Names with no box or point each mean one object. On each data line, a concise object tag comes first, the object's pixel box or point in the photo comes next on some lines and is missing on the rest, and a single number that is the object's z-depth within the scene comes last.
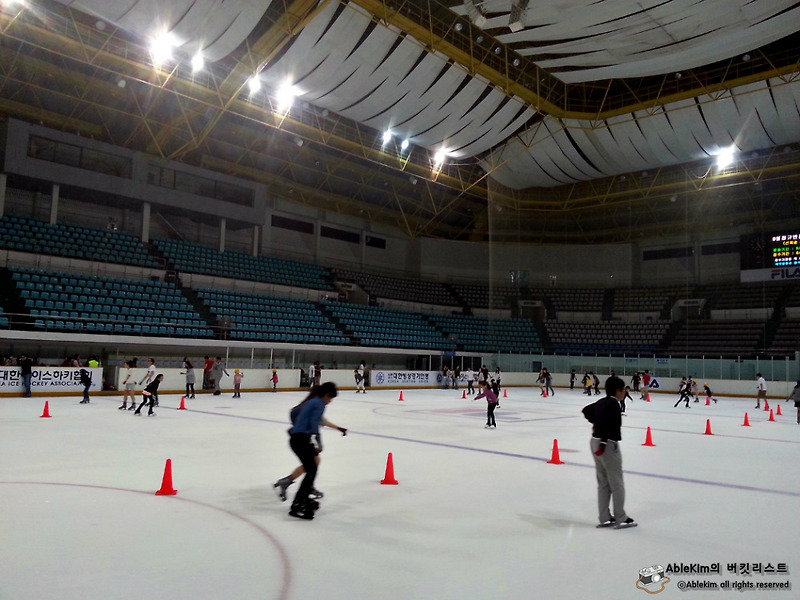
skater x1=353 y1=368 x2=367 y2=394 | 30.90
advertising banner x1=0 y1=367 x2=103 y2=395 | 21.39
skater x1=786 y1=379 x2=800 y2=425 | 17.97
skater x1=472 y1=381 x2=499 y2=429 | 15.26
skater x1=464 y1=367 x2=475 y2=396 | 30.58
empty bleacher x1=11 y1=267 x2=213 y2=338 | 25.47
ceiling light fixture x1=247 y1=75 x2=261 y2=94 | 25.85
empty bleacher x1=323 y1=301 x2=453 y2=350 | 38.22
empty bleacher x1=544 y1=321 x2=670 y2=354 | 44.03
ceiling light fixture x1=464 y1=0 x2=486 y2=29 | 21.55
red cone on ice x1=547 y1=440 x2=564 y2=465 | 10.14
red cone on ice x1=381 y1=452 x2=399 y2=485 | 8.16
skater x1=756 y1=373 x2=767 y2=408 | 24.95
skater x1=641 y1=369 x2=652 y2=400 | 27.68
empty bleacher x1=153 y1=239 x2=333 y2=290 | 35.54
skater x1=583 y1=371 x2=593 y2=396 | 32.69
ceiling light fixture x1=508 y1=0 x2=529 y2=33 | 20.73
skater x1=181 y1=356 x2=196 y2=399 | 23.06
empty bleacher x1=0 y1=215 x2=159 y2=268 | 29.28
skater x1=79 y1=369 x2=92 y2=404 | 19.46
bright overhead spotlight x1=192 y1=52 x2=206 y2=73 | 24.05
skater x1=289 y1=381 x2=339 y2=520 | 6.29
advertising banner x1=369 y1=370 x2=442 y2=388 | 34.44
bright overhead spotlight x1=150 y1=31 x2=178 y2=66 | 22.69
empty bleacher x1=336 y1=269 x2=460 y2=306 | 45.59
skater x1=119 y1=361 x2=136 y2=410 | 17.50
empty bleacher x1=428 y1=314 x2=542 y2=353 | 44.47
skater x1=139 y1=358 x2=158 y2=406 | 18.08
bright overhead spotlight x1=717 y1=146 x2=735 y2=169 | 34.08
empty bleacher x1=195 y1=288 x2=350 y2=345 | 31.88
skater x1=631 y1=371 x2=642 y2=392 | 31.53
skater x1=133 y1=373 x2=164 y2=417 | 16.50
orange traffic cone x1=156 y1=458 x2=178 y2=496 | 7.18
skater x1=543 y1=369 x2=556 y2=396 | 32.28
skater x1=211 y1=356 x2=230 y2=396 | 25.59
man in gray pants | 6.19
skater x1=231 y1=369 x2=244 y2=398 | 24.29
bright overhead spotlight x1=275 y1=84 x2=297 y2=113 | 26.83
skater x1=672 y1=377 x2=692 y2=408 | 25.33
